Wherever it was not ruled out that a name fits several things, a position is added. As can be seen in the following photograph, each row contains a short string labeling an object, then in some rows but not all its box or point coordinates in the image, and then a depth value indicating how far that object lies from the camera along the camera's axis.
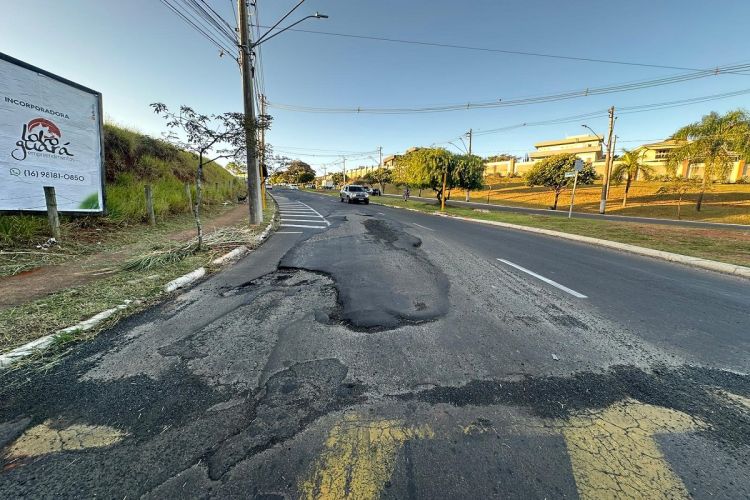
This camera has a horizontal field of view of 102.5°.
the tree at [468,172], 25.64
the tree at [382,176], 65.77
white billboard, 6.02
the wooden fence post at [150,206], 9.63
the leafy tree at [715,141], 20.53
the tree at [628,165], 32.28
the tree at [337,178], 102.31
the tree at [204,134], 6.48
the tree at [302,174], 83.56
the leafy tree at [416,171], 25.70
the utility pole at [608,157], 25.88
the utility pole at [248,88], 10.59
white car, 28.66
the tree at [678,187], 29.23
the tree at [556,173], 29.27
